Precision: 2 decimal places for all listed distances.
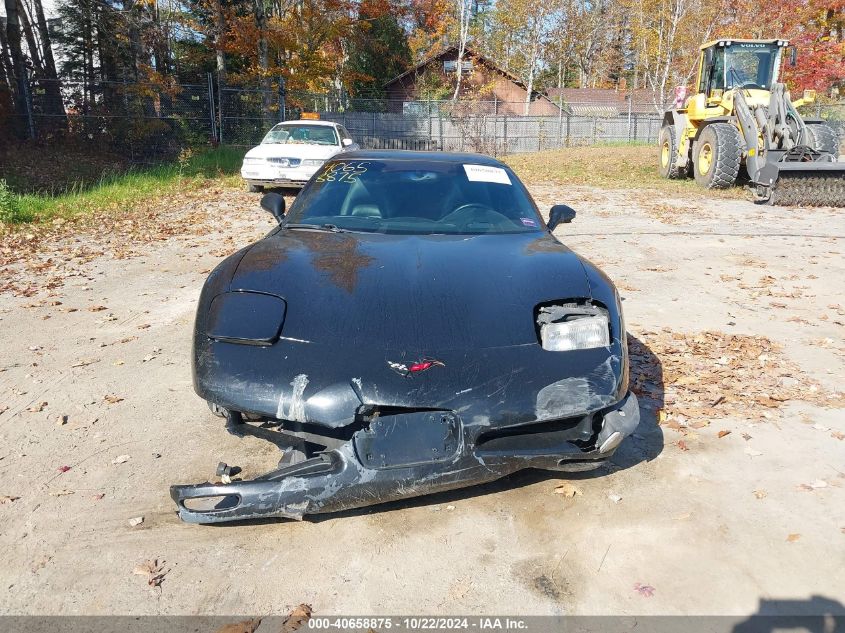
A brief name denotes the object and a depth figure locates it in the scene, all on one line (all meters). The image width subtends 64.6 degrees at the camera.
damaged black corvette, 2.46
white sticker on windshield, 4.40
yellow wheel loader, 12.08
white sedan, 13.00
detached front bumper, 2.43
